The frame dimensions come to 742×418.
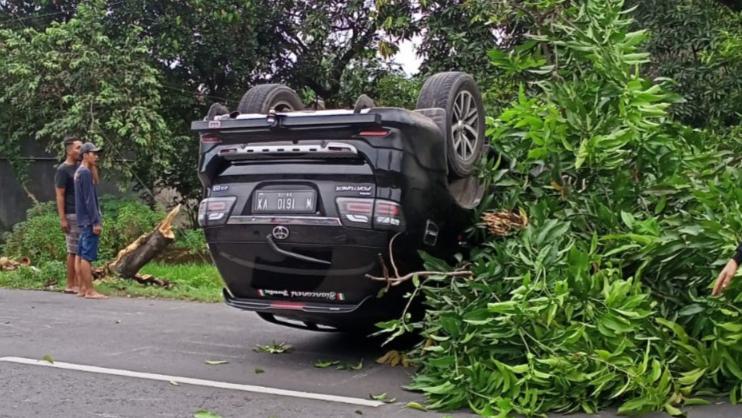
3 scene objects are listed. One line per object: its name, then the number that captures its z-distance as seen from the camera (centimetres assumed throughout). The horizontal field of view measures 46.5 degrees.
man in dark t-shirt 1055
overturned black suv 583
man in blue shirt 1018
